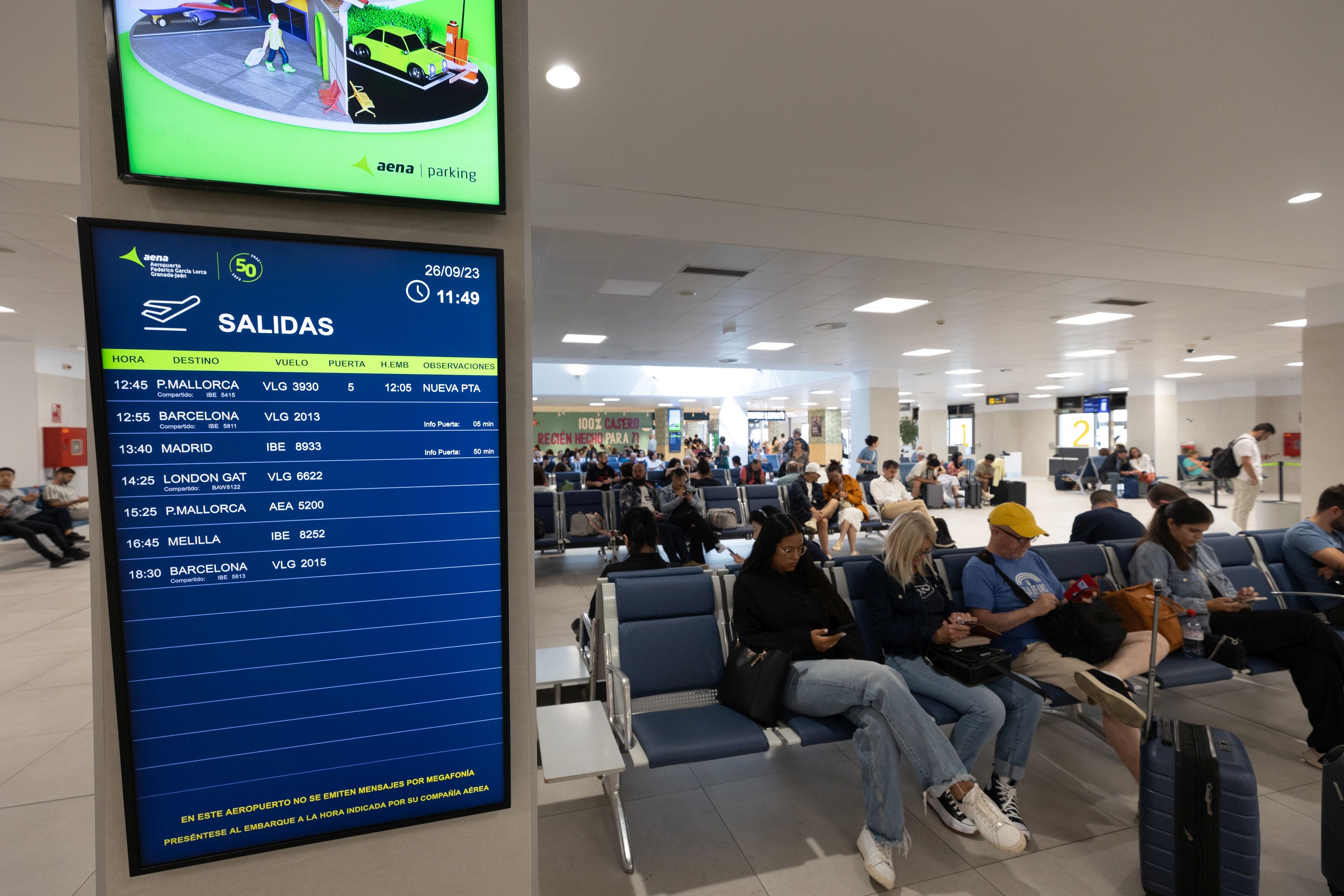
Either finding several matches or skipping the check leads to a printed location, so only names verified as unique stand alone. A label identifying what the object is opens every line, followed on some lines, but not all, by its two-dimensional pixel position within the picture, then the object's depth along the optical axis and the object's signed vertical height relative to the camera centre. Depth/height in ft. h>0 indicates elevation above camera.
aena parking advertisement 4.26 +2.56
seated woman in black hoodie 7.95 -3.63
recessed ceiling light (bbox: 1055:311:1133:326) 29.17 +5.21
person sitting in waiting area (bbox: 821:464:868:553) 28.76 -3.40
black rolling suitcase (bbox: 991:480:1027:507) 33.83 -4.05
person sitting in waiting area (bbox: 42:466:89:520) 29.30 -2.35
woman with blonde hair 8.90 -3.73
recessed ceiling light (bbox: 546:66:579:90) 9.27 +5.53
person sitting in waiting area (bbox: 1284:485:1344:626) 12.99 -2.82
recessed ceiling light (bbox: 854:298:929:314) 25.84 +5.35
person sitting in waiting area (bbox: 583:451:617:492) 35.58 -2.52
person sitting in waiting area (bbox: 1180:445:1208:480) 59.52 -4.38
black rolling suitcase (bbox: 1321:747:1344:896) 7.05 -4.75
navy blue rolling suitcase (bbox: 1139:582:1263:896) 6.96 -4.63
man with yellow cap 9.69 -3.10
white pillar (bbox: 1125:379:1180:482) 64.54 +0.14
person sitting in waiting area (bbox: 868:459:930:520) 29.50 -3.03
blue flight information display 4.36 -0.70
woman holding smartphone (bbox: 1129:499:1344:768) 10.39 -3.60
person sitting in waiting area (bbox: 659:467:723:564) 22.43 -3.45
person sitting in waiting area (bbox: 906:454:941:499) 43.68 -3.31
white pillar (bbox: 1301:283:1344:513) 23.18 +1.05
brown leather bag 10.65 -3.33
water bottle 11.16 -3.95
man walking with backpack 31.37 -2.55
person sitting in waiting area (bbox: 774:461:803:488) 31.21 -2.65
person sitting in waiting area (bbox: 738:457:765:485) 47.91 -3.39
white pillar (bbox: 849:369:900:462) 49.52 +1.74
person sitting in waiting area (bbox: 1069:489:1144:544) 15.30 -2.59
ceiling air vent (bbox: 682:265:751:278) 20.56 +5.50
